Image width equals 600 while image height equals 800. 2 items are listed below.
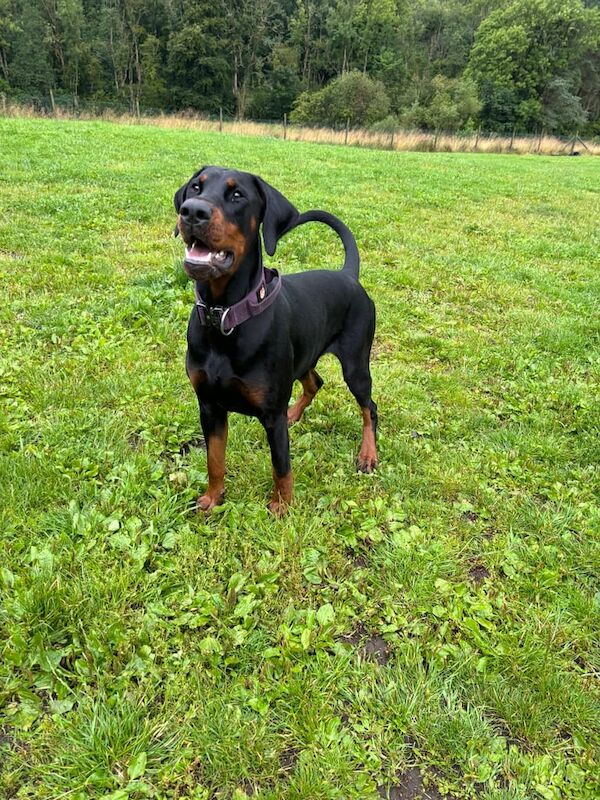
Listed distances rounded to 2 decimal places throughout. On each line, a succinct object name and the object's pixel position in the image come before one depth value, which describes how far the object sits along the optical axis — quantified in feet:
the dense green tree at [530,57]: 178.81
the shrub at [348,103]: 155.12
